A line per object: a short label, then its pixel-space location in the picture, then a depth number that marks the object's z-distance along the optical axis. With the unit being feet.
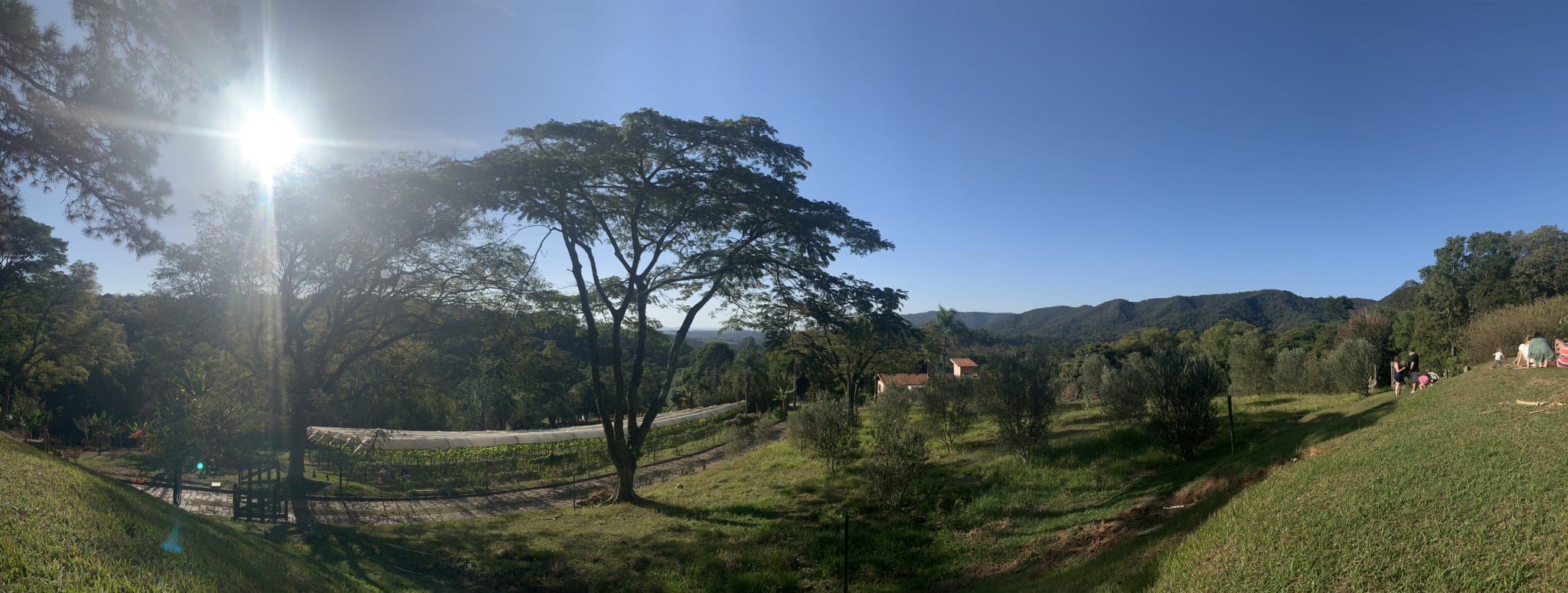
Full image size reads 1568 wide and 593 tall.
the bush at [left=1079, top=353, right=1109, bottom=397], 119.34
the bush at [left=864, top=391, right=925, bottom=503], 46.44
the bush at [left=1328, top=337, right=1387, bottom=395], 66.85
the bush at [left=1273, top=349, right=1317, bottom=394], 92.65
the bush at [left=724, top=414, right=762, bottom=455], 94.17
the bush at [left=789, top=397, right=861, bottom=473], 61.11
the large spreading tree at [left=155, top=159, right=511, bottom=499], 49.26
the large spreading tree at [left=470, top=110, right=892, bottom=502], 46.80
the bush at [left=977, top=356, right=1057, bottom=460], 54.49
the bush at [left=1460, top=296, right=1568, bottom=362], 59.88
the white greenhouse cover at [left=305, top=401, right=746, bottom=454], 86.53
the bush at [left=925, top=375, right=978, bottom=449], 75.31
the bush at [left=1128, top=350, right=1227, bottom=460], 47.78
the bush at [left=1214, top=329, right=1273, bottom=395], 107.34
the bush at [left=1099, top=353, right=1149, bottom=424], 53.21
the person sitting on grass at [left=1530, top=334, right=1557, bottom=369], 42.29
